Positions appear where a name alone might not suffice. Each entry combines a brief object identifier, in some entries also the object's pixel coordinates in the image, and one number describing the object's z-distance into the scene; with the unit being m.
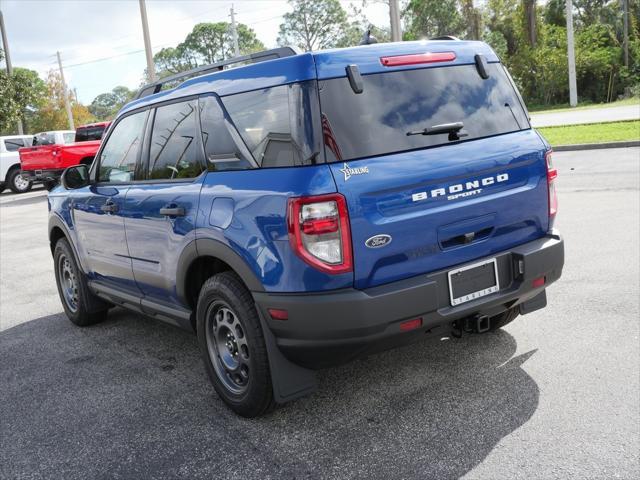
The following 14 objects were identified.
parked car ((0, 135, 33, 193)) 22.06
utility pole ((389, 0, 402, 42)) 19.88
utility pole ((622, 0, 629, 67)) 42.53
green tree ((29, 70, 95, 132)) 59.84
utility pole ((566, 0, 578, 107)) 38.87
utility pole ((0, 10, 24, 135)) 33.50
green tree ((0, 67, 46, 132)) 31.72
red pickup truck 17.14
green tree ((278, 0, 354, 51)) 82.69
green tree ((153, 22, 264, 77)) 98.50
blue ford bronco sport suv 3.00
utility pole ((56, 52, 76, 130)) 52.40
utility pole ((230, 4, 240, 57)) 43.85
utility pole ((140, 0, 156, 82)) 26.81
